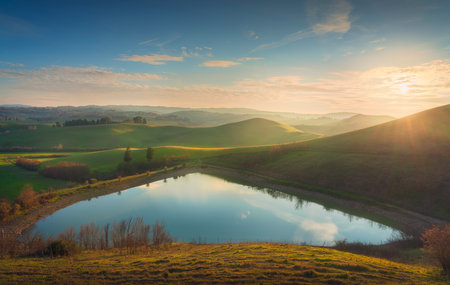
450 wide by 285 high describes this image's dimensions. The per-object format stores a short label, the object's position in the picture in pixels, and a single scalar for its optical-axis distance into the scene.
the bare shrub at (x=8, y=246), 22.23
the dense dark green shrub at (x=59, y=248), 22.67
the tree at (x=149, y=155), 85.81
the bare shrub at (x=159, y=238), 28.48
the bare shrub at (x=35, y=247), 22.95
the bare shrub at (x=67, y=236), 25.10
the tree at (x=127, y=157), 81.38
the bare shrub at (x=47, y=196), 45.98
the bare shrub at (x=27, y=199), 42.22
